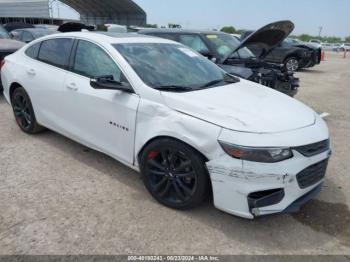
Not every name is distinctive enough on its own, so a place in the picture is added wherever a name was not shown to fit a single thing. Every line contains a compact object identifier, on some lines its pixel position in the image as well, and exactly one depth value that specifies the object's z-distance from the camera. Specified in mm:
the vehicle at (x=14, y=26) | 23664
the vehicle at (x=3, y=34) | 8834
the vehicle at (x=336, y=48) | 48103
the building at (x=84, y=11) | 63062
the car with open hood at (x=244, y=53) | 5945
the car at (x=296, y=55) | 15586
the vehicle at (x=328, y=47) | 52544
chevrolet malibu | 2740
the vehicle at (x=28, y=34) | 12295
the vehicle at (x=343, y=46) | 49188
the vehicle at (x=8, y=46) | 6980
